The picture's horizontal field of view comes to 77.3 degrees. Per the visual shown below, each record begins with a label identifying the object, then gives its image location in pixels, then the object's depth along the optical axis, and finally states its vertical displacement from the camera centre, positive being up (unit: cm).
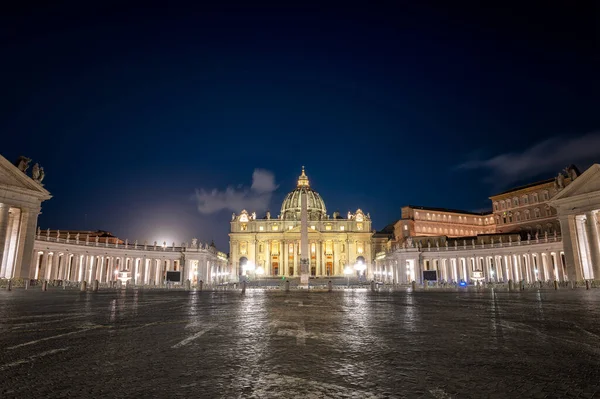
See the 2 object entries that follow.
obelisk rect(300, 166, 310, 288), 5884 +437
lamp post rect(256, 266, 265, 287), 12341 +211
